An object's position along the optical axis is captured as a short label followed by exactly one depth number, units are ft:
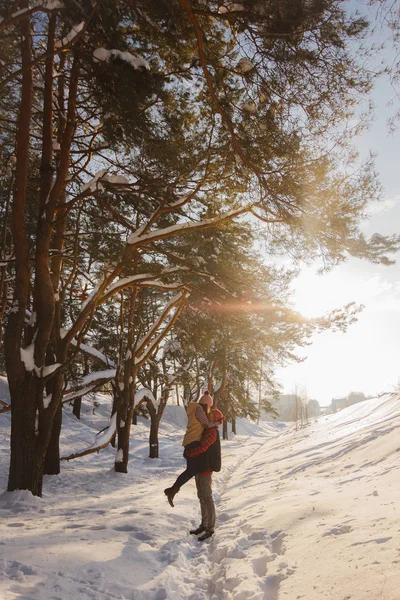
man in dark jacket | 16.05
